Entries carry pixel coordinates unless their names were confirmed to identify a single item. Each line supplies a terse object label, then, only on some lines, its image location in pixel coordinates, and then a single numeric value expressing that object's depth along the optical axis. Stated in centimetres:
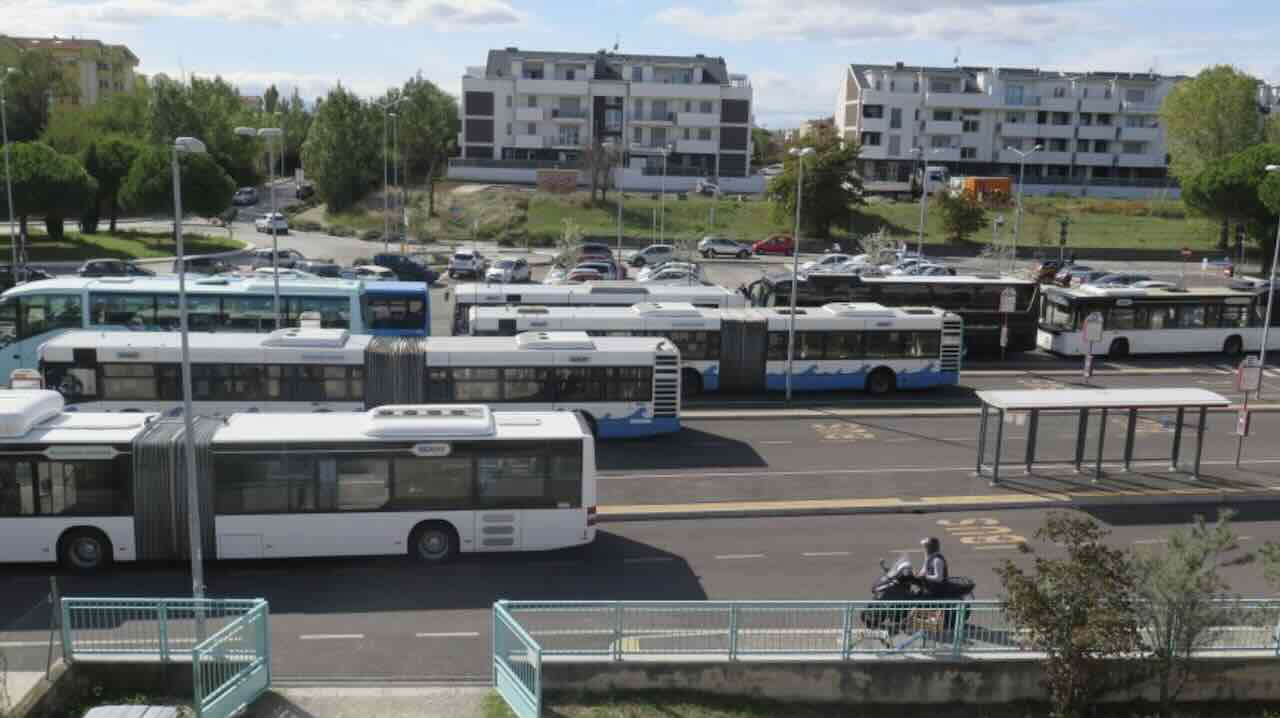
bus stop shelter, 2377
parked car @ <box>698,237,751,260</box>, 7394
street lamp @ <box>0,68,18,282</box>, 4808
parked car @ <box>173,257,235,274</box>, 5152
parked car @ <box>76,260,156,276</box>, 4853
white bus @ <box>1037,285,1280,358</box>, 4097
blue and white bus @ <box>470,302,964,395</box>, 3225
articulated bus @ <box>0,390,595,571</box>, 1805
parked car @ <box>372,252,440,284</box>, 5741
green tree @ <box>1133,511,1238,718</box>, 1423
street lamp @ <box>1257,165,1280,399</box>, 3525
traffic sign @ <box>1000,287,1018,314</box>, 4016
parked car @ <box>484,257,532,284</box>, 5522
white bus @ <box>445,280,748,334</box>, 3494
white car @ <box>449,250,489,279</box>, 6106
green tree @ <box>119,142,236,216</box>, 6431
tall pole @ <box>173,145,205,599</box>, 1582
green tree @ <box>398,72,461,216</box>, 8756
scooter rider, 1559
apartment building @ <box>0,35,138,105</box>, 13288
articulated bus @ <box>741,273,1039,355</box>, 4006
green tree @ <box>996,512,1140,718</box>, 1363
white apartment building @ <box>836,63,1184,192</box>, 10775
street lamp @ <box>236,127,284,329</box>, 3102
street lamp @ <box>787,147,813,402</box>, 3234
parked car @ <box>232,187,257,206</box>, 9812
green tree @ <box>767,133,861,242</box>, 7881
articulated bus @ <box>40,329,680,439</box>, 2534
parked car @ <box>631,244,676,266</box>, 6538
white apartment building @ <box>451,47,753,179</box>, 10031
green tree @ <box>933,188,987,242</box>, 7900
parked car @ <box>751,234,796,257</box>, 7550
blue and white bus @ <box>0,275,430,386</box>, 3042
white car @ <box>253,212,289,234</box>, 8006
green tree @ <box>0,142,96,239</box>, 5850
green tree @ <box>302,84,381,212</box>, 8644
